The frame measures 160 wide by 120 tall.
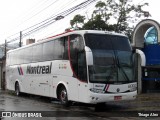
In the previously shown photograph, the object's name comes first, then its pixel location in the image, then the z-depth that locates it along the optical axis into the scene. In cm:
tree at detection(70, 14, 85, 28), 3669
